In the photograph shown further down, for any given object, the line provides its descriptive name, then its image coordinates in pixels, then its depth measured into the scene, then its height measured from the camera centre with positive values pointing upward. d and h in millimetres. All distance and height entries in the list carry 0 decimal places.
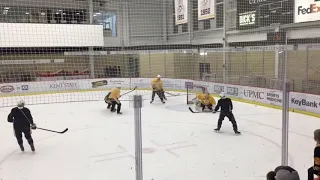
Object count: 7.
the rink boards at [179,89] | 12069 -1227
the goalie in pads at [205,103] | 12641 -1450
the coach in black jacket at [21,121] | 7430 -1203
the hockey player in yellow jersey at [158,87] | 15141 -999
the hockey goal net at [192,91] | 15961 -1331
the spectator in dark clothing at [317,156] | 3576 -1000
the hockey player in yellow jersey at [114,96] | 12808 -1162
